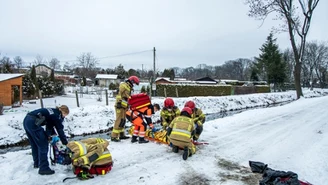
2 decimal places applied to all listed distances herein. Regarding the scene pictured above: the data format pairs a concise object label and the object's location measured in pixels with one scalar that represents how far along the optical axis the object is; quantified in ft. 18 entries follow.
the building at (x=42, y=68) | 271.65
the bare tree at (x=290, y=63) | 229.86
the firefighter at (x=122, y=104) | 25.64
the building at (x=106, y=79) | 213.66
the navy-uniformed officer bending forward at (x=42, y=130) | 16.57
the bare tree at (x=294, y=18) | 83.97
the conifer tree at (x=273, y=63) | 149.28
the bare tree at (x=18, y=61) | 277.81
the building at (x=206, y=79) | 250.57
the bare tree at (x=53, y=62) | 283.46
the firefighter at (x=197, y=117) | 25.46
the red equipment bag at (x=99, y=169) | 16.80
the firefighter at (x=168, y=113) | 26.99
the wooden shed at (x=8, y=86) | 68.28
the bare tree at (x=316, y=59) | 213.87
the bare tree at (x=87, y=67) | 231.75
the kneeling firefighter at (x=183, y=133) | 20.99
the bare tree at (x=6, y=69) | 113.25
